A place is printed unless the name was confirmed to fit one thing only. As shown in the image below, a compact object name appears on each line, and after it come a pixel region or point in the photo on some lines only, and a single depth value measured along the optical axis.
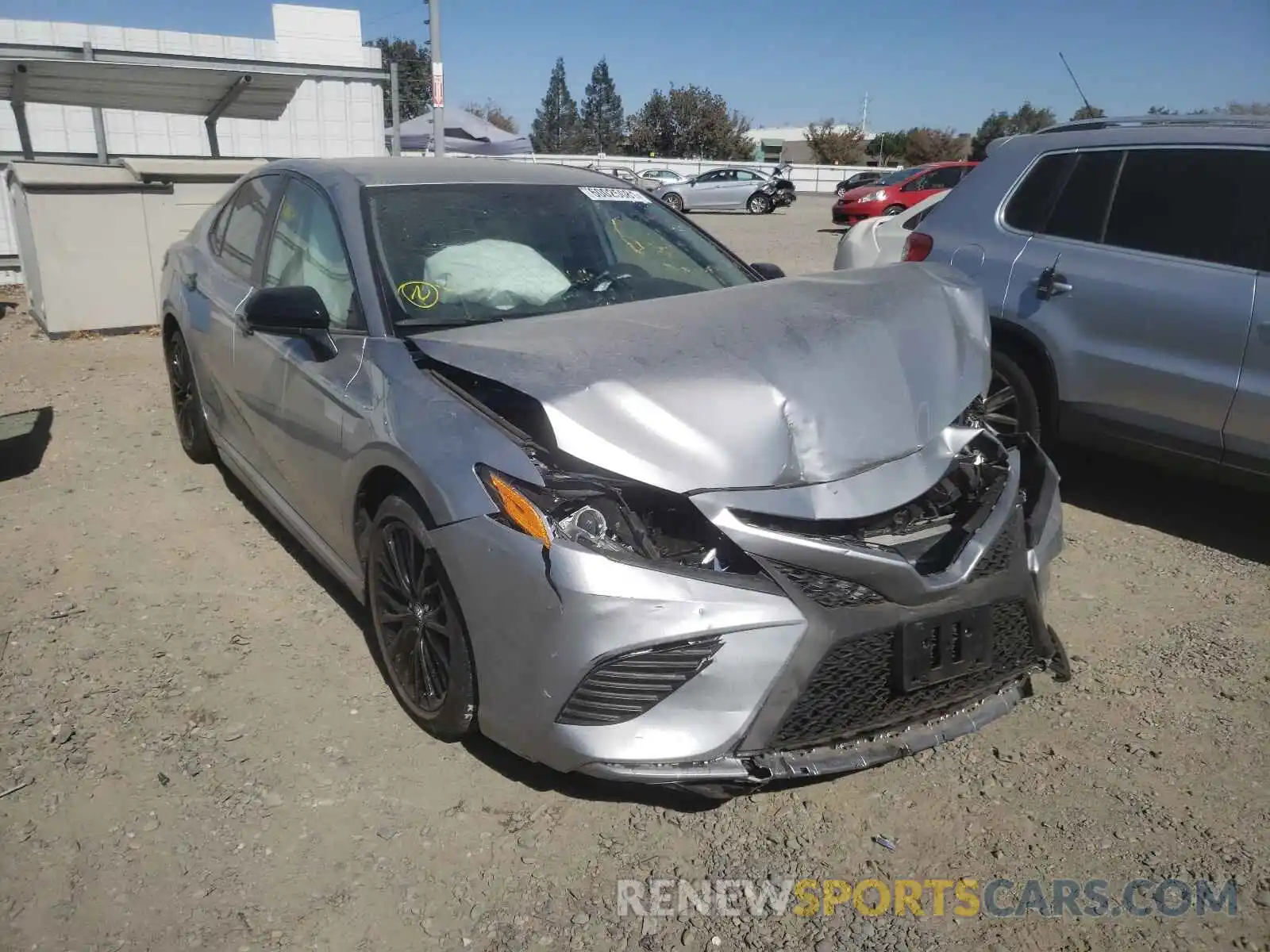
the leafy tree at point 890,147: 72.39
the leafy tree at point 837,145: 67.31
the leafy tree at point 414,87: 65.62
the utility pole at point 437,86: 17.47
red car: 23.20
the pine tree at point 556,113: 102.38
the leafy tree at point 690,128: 72.81
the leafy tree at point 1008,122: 60.38
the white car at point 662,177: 34.28
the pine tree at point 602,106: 105.50
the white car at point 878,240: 6.36
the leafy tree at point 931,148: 66.88
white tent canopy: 26.02
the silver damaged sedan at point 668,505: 2.30
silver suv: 4.14
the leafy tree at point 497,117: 82.37
